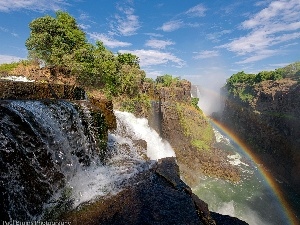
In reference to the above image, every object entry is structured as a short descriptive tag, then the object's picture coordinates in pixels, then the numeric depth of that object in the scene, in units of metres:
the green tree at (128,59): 35.94
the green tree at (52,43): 26.62
